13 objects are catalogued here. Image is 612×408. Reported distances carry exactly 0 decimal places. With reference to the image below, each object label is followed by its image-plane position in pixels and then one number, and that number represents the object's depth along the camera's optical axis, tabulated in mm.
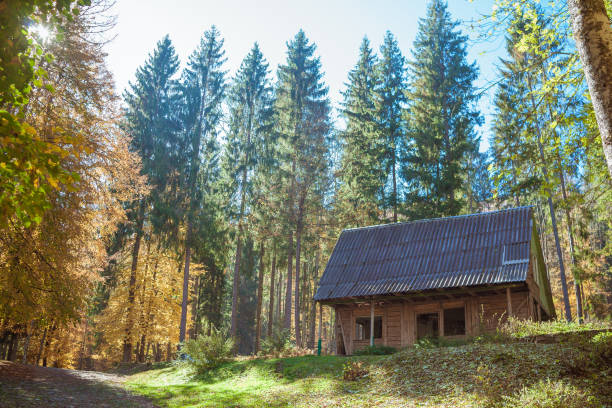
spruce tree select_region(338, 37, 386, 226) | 31531
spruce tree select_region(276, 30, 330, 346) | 28516
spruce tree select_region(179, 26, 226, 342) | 29156
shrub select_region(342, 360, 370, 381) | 13477
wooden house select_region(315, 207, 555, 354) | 18094
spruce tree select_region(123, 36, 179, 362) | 28855
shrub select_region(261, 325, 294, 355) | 20344
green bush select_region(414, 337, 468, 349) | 15830
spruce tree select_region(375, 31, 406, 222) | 31781
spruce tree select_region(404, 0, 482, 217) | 29312
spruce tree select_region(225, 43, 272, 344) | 30281
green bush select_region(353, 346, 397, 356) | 17750
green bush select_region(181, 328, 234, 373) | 19344
